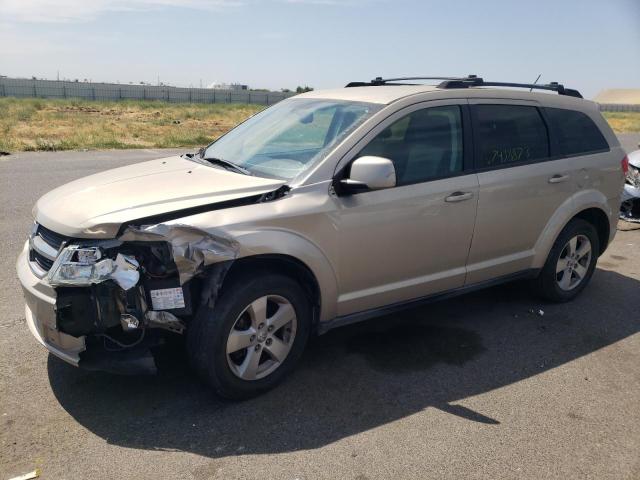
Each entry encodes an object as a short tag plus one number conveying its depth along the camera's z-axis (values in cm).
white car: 766
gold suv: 310
